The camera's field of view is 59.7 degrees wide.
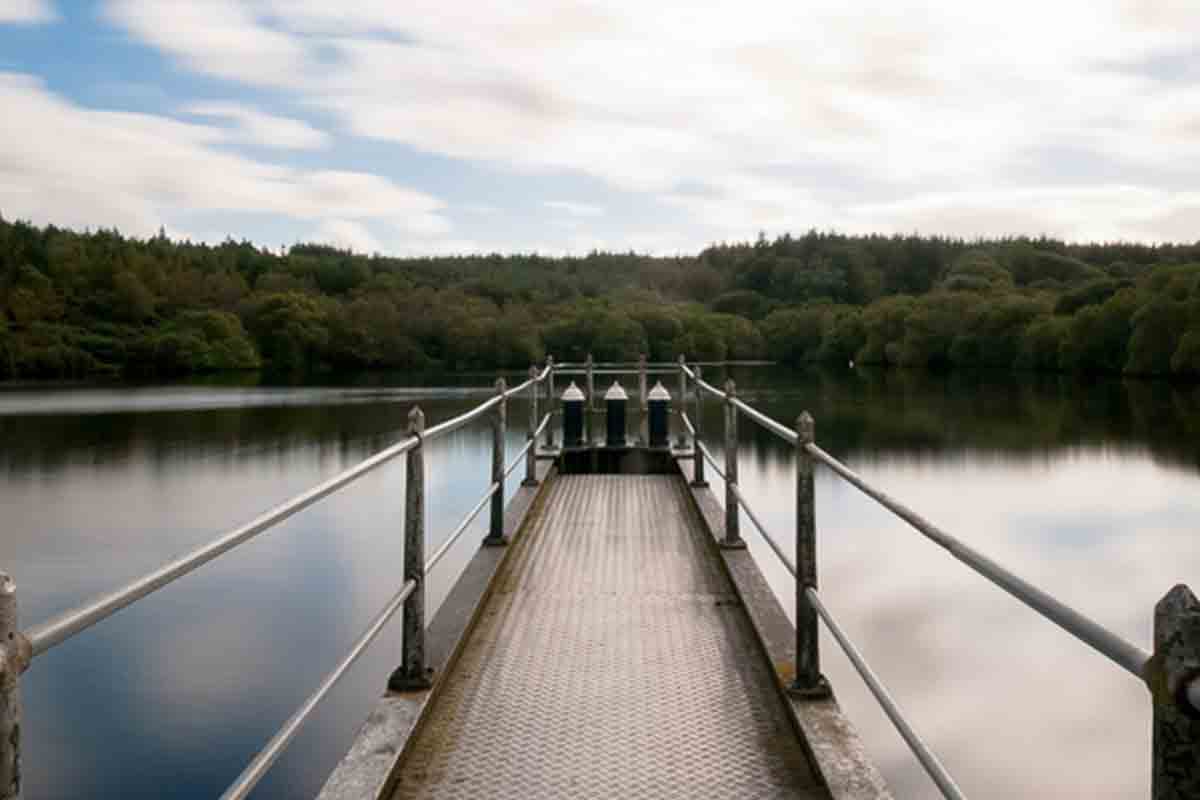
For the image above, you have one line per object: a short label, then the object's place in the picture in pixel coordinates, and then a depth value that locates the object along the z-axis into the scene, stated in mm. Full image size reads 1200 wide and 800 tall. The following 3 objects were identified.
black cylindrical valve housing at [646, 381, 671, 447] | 9953
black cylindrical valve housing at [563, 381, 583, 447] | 9891
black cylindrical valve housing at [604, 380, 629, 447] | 9758
